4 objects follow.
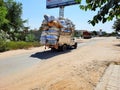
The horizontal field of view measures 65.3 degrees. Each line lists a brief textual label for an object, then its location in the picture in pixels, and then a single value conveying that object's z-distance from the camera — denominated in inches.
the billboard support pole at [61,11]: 697.5
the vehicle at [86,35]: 1086.5
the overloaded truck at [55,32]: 377.8
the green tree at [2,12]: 422.7
